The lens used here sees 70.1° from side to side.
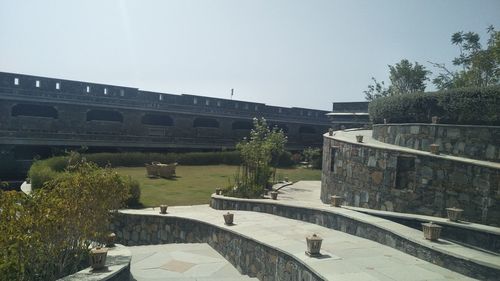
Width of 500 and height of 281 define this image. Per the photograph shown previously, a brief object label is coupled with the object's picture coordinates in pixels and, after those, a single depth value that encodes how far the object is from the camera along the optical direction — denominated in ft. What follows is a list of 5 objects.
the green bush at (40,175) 52.70
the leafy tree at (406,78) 151.74
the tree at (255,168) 55.06
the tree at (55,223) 19.56
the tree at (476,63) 82.45
